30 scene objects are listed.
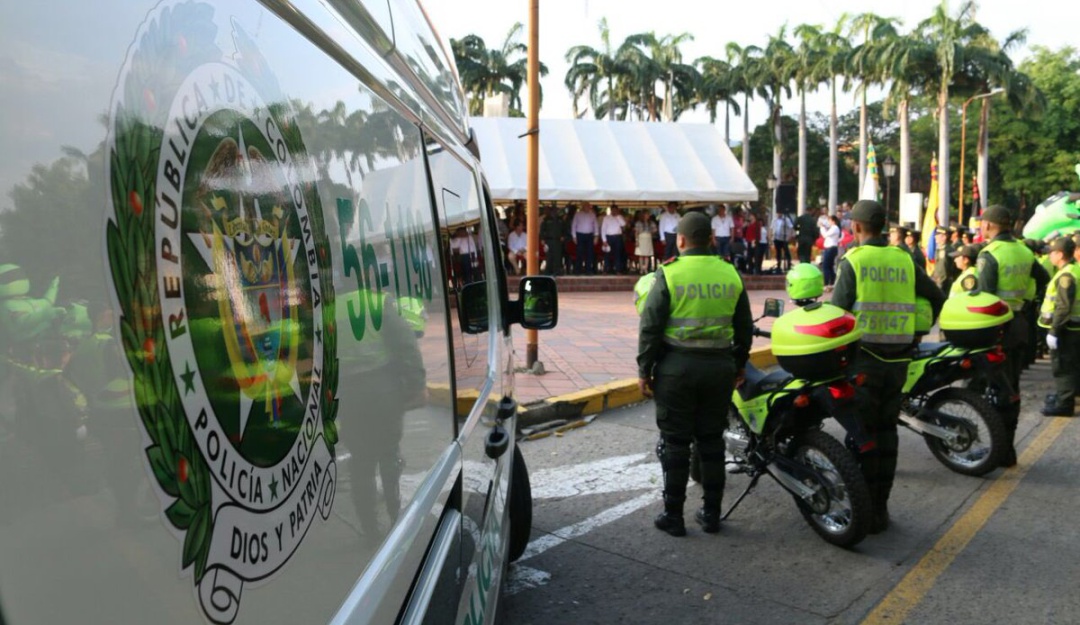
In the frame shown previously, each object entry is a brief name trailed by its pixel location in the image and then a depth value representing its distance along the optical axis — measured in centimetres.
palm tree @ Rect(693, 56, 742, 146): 5238
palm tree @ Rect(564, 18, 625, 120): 5116
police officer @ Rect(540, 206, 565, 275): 1900
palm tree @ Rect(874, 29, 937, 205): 3916
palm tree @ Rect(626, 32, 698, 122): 5138
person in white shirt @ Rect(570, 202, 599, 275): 1978
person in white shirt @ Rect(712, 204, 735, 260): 1977
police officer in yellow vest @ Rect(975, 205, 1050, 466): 724
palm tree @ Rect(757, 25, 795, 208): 4753
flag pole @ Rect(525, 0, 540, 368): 812
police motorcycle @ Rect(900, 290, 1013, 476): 568
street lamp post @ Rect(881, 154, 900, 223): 3531
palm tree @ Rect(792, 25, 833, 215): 4431
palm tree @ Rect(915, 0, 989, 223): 3853
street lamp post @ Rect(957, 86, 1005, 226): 3656
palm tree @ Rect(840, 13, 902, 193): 4075
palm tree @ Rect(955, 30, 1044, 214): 3925
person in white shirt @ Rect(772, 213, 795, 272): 2241
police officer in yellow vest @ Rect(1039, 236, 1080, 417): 770
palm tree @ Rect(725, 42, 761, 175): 5075
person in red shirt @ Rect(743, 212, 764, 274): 2125
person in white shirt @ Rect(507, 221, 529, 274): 1842
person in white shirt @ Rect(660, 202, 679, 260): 1909
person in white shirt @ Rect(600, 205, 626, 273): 1989
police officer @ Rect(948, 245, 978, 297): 745
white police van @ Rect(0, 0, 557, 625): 73
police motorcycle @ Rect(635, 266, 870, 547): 440
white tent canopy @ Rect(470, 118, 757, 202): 1864
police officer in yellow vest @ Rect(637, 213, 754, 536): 447
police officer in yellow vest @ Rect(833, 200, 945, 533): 513
